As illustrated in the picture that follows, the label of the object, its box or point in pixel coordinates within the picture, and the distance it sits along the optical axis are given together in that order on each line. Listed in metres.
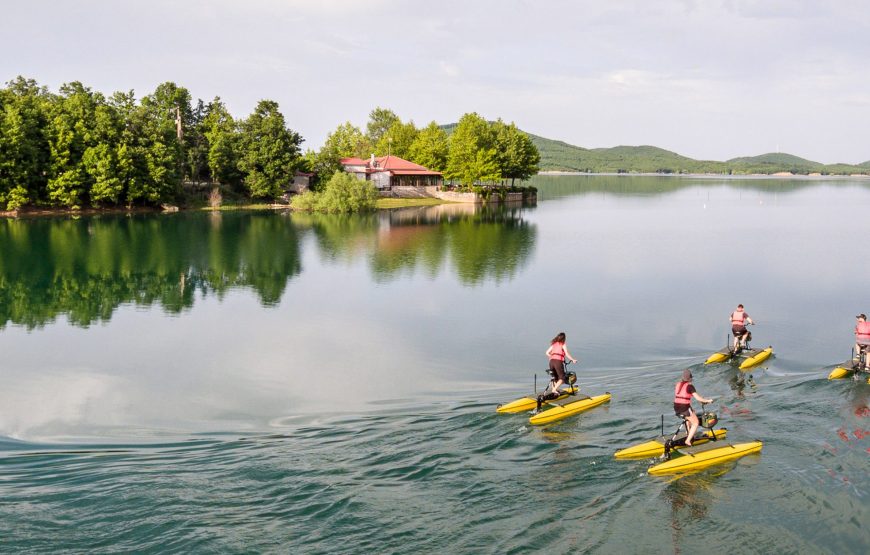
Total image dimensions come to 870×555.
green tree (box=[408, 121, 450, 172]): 142.75
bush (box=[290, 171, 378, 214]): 102.94
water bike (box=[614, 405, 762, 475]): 16.94
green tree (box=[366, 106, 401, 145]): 191.25
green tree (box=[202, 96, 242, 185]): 103.44
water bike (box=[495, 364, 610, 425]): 20.20
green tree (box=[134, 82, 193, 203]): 92.19
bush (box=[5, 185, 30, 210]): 82.75
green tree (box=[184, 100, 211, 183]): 104.94
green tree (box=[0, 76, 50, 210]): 81.12
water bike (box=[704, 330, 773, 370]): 26.53
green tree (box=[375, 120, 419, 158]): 151.12
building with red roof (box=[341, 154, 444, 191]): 126.94
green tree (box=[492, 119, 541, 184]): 131.48
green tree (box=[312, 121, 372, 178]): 119.77
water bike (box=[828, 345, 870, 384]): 24.27
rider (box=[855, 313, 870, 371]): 24.25
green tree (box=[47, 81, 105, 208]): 86.00
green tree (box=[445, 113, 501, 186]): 125.19
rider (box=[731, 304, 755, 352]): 26.64
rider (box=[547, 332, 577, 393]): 21.23
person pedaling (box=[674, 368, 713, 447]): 17.59
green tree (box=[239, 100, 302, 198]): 104.44
